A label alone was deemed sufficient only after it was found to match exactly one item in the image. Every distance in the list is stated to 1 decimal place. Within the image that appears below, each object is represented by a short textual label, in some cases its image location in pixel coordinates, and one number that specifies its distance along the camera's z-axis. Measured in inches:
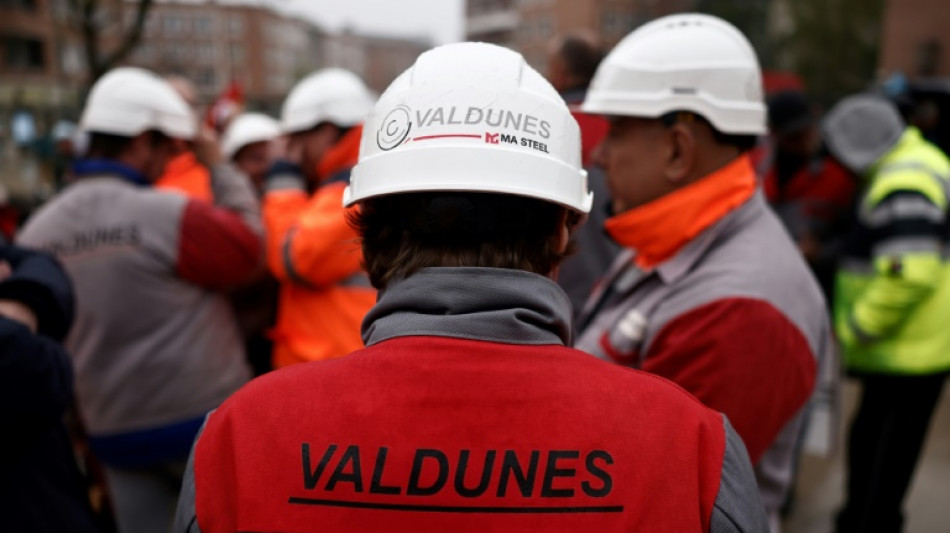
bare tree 374.3
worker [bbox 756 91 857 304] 191.5
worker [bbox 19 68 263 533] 112.6
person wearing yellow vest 131.6
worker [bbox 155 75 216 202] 159.0
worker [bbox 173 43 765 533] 38.7
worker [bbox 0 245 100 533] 70.6
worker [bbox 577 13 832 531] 71.0
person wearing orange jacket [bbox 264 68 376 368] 115.6
